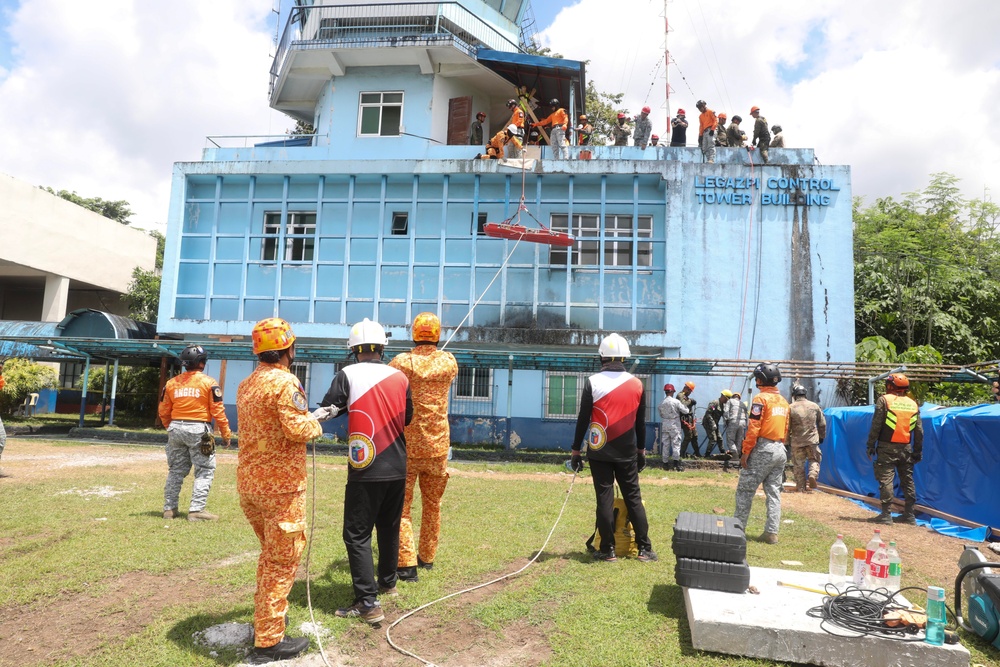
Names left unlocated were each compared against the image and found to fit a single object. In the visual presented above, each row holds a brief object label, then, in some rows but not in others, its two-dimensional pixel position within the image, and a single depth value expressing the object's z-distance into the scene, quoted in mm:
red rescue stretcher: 16922
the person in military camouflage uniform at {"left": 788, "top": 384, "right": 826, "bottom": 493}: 10477
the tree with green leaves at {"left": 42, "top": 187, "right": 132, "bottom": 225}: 41488
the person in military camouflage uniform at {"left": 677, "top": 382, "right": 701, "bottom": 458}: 15742
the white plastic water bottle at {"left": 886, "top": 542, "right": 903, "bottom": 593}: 4711
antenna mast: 20766
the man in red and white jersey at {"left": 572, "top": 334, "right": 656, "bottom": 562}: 6156
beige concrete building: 28281
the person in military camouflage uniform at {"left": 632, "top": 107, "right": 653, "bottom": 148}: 19172
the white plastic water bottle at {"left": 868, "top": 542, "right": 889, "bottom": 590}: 4676
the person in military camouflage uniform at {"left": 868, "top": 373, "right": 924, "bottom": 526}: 8977
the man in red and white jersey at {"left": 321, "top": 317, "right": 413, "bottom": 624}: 4656
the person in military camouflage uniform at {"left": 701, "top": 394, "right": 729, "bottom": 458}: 16734
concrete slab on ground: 3855
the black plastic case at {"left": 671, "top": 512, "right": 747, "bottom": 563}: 4781
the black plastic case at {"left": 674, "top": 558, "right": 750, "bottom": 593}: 4742
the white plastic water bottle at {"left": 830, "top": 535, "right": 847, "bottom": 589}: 5008
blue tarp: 8234
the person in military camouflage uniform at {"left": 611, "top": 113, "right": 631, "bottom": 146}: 19172
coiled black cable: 4008
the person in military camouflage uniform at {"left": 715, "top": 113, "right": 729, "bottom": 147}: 18797
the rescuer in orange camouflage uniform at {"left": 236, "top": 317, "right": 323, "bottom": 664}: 3992
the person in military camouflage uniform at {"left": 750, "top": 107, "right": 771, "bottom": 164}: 18234
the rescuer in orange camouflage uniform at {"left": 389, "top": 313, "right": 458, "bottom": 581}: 5605
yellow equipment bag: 6324
